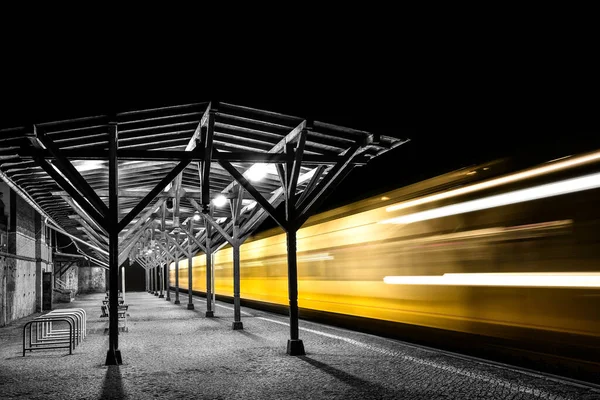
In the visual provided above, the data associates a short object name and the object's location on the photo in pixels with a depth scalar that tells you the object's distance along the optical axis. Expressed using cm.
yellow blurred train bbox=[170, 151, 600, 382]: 485
